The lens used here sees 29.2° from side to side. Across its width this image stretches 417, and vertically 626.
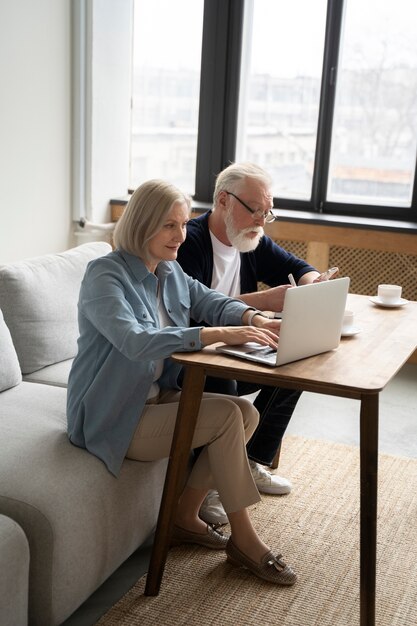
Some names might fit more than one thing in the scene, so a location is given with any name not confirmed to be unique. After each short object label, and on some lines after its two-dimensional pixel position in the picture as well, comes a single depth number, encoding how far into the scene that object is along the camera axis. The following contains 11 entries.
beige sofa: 1.80
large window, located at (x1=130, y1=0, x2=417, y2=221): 4.26
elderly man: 2.48
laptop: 1.83
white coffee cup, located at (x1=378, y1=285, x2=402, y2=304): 2.61
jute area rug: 1.97
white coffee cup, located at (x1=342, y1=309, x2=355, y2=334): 2.23
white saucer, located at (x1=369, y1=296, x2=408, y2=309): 2.61
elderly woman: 1.96
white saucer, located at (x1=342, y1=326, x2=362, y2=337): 2.20
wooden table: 1.78
